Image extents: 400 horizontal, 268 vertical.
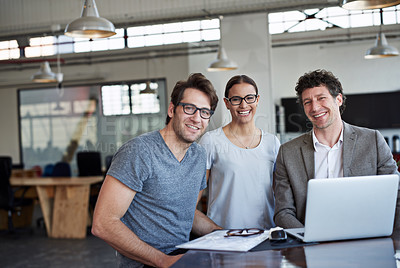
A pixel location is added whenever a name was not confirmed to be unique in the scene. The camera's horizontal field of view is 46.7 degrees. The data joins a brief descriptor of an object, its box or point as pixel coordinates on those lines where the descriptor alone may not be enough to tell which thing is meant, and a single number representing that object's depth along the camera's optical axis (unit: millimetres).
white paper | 1797
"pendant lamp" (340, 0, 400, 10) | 3068
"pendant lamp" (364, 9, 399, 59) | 5309
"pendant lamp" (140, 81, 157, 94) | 8422
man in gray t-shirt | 1997
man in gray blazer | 2373
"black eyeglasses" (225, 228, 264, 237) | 2016
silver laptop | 1769
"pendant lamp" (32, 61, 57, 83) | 7418
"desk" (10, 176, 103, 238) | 6766
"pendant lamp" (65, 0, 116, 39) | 4219
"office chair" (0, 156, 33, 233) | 6805
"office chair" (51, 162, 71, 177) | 8664
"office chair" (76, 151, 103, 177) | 7910
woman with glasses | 2676
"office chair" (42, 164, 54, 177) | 10799
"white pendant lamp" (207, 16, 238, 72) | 6305
